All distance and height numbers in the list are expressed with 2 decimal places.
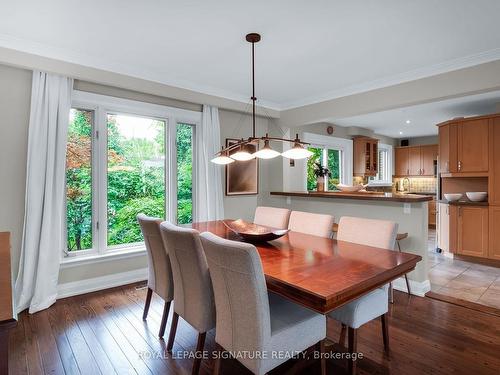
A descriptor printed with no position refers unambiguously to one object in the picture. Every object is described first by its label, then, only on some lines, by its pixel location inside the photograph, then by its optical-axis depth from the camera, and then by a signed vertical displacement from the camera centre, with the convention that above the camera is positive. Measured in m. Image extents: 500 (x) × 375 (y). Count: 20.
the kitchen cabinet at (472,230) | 4.45 -0.65
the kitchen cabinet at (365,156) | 6.73 +0.76
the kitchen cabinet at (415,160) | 7.56 +0.75
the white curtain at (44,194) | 2.82 -0.06
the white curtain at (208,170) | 4.02 +0.24
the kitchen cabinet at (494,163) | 4.38 +0.38
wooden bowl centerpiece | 2.37 -0.38
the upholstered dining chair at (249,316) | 1.44 -0.70
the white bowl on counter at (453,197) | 4.84 -0.14
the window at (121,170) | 3.27 +0.22
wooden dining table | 1.42 -0.48
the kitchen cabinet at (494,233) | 4.33 -0.67
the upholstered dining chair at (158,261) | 2.32 -0.61
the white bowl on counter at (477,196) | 4.65 -0.12
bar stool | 3.11 -0.53
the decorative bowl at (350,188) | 4.48 +0.00
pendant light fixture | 2.42 +0.31
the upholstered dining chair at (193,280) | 1.85 -0.61
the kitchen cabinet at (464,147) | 4.53 +0.67
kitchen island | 3.22 -0.30
